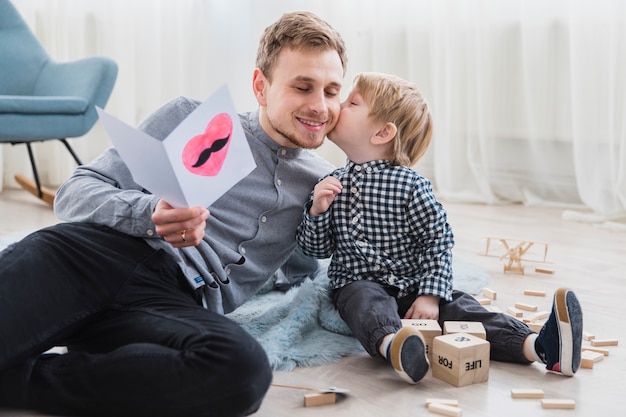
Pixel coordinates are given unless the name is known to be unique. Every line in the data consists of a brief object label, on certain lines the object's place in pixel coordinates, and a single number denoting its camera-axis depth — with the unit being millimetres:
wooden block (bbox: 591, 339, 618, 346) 1502
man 1092
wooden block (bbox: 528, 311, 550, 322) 1635
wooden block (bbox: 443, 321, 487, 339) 1371
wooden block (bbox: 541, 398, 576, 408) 1207
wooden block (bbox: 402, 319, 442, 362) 1386
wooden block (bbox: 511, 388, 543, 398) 1241
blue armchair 2787
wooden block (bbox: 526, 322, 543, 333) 1526
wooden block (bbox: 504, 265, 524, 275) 2053
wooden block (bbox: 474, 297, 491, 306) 1764
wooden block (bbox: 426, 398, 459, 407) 1207
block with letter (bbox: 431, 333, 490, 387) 1281
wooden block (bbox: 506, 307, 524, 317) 1662
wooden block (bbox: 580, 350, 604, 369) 1382
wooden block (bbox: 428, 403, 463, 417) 1172
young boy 1465
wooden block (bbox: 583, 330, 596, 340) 1517
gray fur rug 1405
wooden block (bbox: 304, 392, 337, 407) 1203
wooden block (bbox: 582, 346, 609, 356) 1454
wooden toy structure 2059
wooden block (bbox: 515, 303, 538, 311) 1717
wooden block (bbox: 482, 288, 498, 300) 1805
